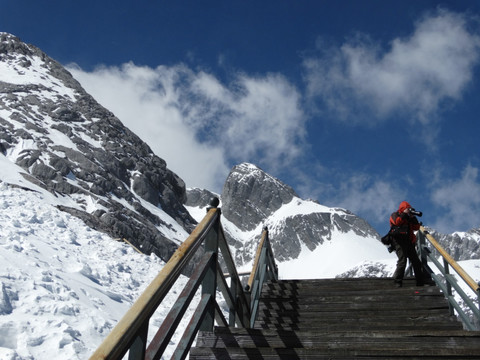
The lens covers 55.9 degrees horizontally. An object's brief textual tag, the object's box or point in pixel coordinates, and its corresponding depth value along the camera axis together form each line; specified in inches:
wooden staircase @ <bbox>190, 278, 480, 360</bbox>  119.6
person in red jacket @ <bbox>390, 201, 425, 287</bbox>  296.8
